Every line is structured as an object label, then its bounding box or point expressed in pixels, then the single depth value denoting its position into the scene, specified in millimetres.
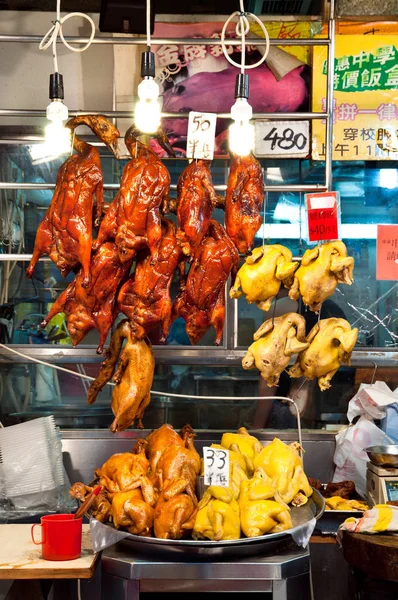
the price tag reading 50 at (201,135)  3307
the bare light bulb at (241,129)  3074
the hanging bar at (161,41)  3521
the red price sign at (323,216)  3373
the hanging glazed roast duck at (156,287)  3346
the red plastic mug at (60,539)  3059
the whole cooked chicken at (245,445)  3566
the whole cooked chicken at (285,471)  3379
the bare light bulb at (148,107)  3045
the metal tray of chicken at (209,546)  2957
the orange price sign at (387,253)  4910
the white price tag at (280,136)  4969
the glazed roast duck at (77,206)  3348
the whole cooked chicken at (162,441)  3485
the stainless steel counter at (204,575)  2982
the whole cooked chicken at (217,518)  2977
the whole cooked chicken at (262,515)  3043
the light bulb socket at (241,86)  3184
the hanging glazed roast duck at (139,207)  3277
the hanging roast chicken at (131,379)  3467
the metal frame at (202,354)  5016
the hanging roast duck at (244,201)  3363
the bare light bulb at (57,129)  3162
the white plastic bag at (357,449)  4594
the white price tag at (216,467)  3158
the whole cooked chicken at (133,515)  3066
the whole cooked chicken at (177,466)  3311
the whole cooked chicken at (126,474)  3234
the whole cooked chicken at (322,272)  3291
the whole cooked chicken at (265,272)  3342
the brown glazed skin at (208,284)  3344
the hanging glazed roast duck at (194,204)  3332
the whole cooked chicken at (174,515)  3002
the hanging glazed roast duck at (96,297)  3398
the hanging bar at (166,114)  3624
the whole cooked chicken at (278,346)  3436
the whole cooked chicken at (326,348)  3391
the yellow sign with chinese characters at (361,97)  4949
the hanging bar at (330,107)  3600
